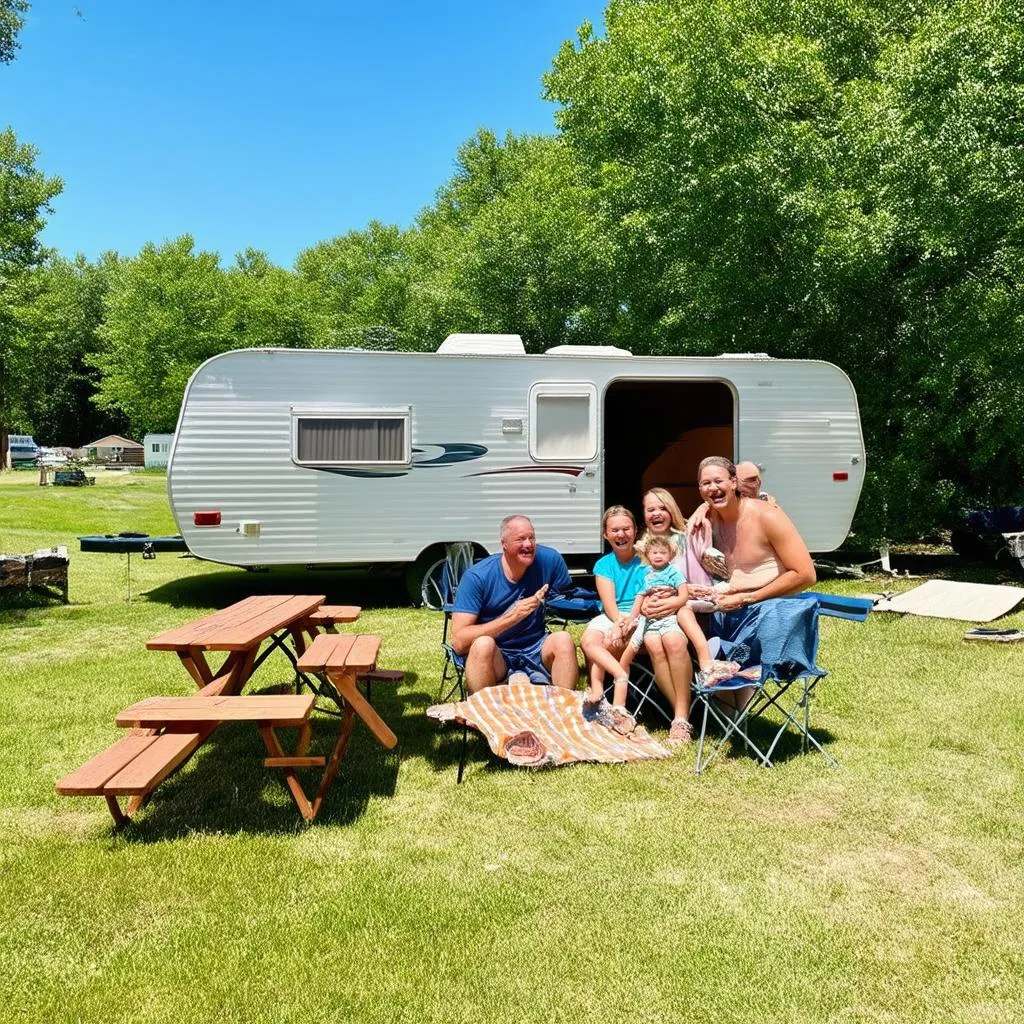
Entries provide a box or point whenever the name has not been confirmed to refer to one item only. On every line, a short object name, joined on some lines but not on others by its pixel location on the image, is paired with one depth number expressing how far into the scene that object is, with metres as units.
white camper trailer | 8.04
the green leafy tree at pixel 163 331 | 33.78
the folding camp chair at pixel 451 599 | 4.74
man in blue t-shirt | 4.39
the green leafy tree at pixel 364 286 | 26.09
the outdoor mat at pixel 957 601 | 7.50
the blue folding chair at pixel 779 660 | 4.20
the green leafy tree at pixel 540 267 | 18.03
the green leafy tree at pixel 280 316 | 32.59
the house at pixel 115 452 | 48.09
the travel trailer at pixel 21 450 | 41.44
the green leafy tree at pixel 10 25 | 9.34
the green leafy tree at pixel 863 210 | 9.71
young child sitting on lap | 4.39
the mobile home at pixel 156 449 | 40.62
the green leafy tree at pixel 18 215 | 25.56
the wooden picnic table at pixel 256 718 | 3.30
